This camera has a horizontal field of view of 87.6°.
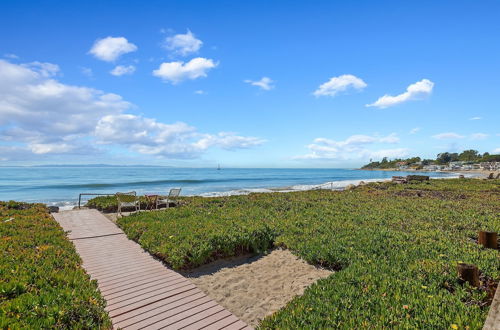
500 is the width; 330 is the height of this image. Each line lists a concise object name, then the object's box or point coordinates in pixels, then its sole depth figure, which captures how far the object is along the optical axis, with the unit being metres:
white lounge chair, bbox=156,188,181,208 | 14.08
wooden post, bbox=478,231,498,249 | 6.56
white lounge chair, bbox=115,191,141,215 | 12.68
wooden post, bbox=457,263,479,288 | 4.43
